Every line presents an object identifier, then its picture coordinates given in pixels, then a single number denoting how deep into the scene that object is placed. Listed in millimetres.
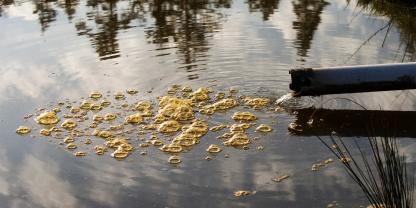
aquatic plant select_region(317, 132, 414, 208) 3656
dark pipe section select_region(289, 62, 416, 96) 7043
